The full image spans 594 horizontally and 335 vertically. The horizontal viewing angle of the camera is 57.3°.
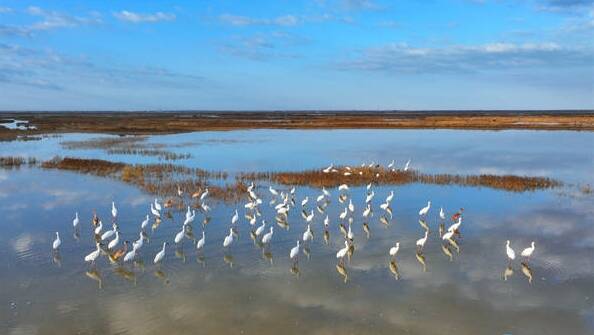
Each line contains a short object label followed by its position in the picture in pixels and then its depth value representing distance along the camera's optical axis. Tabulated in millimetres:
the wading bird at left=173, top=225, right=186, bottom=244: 14742
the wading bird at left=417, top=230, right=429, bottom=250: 14602
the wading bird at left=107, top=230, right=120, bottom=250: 14164
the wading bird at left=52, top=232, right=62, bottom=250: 14400
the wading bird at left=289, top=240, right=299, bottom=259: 13648
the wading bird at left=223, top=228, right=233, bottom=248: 14609
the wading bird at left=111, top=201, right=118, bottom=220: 17697
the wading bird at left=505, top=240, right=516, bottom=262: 13188
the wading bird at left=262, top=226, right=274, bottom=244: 14914
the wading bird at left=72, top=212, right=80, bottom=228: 16469
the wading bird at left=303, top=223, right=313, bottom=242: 15141
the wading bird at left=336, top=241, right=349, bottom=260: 13511
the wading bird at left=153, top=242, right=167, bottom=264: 13297
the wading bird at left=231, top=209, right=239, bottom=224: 17109
